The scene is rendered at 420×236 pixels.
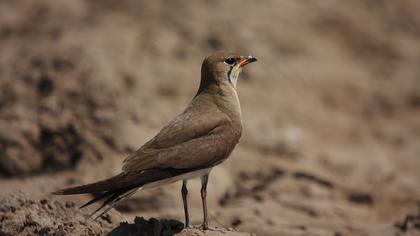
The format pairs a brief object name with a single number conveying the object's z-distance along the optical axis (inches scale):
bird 460.4
